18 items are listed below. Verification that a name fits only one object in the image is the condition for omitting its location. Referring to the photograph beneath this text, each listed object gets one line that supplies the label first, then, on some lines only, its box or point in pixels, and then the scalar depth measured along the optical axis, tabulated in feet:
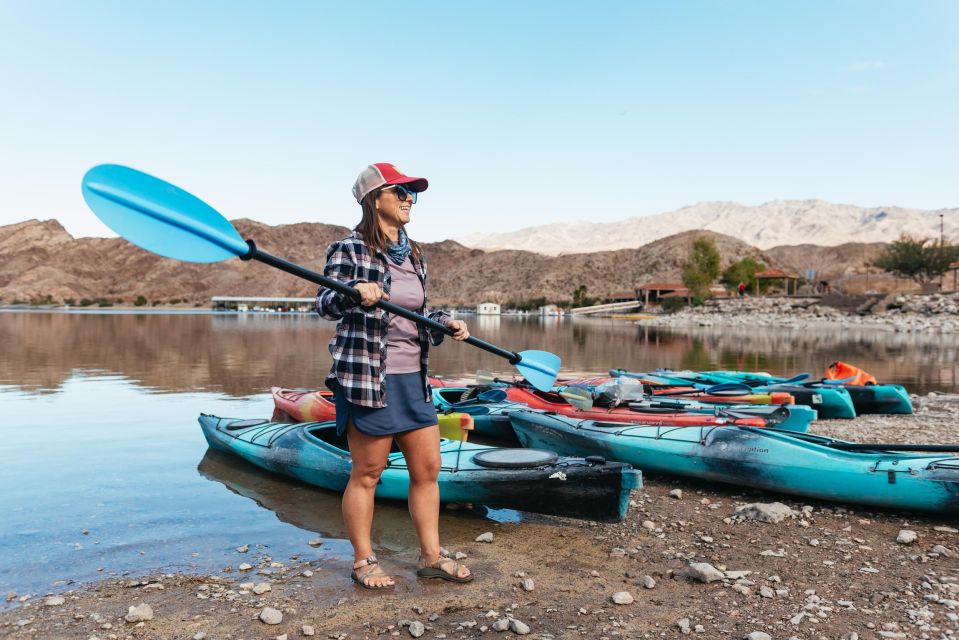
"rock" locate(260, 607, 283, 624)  13.65
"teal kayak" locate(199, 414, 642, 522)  18.81
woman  13.52
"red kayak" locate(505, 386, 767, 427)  29.66
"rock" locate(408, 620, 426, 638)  12.98
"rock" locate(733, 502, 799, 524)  20.51
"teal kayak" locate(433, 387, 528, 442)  31.96
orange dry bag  47.47
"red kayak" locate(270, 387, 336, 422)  34.56
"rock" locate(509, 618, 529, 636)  13.03
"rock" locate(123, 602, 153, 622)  13.82
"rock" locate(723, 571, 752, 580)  15.93
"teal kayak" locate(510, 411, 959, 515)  19.80
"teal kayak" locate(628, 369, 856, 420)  40.78
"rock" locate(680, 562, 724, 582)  15.61
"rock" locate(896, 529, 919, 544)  18.29
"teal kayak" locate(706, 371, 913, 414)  42.29
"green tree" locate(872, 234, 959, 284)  251.39
